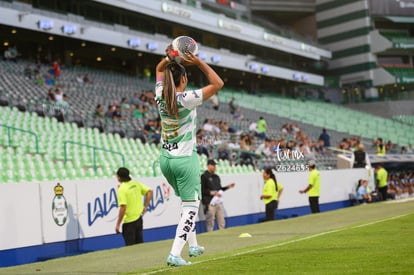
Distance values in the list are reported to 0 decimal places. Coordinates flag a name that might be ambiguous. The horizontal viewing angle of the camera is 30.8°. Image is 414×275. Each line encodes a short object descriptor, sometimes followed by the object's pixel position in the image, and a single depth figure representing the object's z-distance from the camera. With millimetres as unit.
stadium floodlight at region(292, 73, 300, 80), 69594
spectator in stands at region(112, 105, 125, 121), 30034
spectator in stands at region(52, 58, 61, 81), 38250
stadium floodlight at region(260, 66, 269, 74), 64569
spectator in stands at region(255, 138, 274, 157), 26359
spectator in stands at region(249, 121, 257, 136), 34847
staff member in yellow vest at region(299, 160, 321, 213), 21844
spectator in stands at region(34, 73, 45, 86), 34353
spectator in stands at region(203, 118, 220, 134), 28806
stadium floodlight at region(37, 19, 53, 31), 40281
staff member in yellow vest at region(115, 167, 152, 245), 13245
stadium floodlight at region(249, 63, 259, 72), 62875
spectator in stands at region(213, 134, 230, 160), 26359
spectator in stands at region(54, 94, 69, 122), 28781
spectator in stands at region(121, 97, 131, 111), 33562
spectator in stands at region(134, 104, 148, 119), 33028
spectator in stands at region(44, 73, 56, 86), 35681
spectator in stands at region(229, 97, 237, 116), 46569
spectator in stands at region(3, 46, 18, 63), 38188
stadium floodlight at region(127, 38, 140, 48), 48500
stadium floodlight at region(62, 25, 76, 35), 42062
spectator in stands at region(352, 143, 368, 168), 32431
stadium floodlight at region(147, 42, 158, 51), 50281
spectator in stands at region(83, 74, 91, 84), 40069
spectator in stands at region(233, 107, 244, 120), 44556
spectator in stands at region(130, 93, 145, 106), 36488
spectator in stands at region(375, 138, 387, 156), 41103
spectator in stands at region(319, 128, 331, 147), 37750
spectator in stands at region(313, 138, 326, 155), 33750
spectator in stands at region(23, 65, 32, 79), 35469
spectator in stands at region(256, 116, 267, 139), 33250
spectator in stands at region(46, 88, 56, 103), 30494
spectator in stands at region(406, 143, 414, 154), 46756
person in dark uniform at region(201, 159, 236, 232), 18641
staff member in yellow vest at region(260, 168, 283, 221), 19359
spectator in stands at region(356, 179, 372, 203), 29688
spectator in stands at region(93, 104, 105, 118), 29859
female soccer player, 7832
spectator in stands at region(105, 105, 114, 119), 30391
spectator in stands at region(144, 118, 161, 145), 28766
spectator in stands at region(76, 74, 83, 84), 39481
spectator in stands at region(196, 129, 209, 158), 25156
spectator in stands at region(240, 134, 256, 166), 27197
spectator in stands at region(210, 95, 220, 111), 44622
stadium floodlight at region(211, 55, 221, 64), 57812
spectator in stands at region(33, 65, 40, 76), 36312
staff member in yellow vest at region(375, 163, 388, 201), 30578
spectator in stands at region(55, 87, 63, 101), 30938
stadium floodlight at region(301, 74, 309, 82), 71000
